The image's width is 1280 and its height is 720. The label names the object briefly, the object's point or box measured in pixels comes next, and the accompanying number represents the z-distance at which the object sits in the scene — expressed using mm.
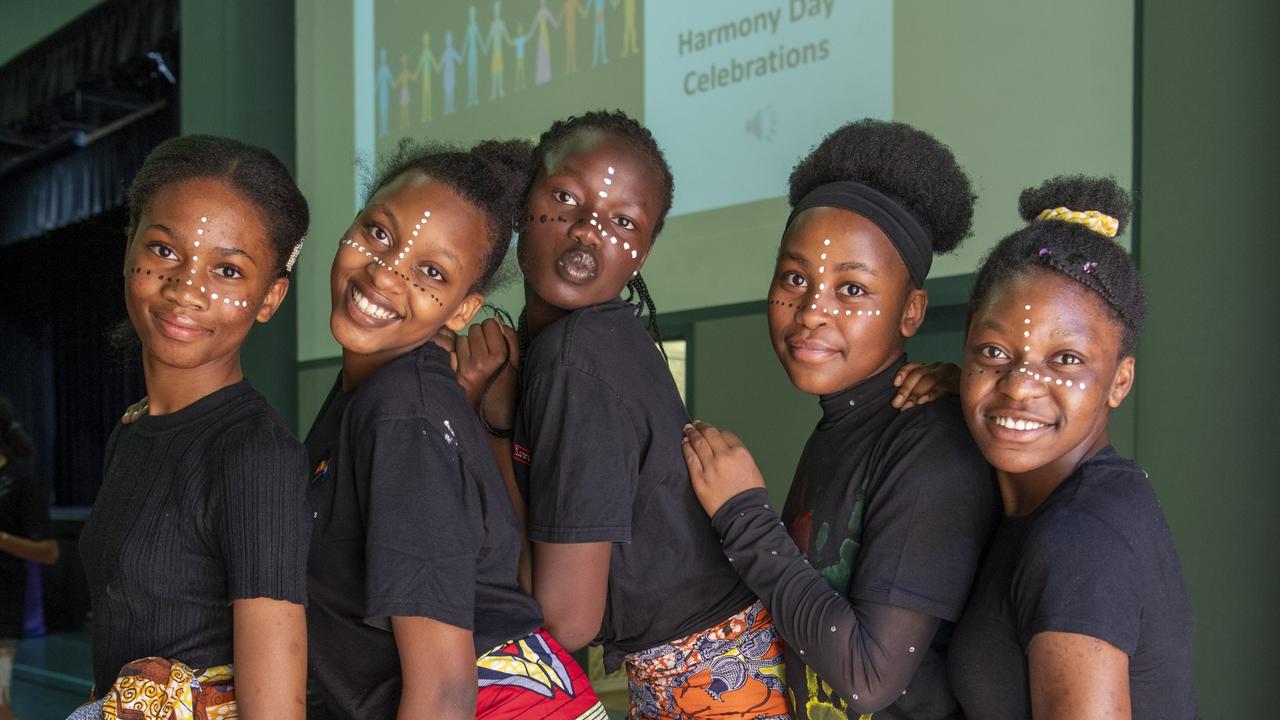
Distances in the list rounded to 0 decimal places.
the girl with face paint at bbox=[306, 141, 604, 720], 1323
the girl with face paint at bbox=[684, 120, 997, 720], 1454
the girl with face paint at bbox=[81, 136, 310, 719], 1304
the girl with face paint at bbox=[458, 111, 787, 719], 1530
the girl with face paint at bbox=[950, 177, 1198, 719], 1222
